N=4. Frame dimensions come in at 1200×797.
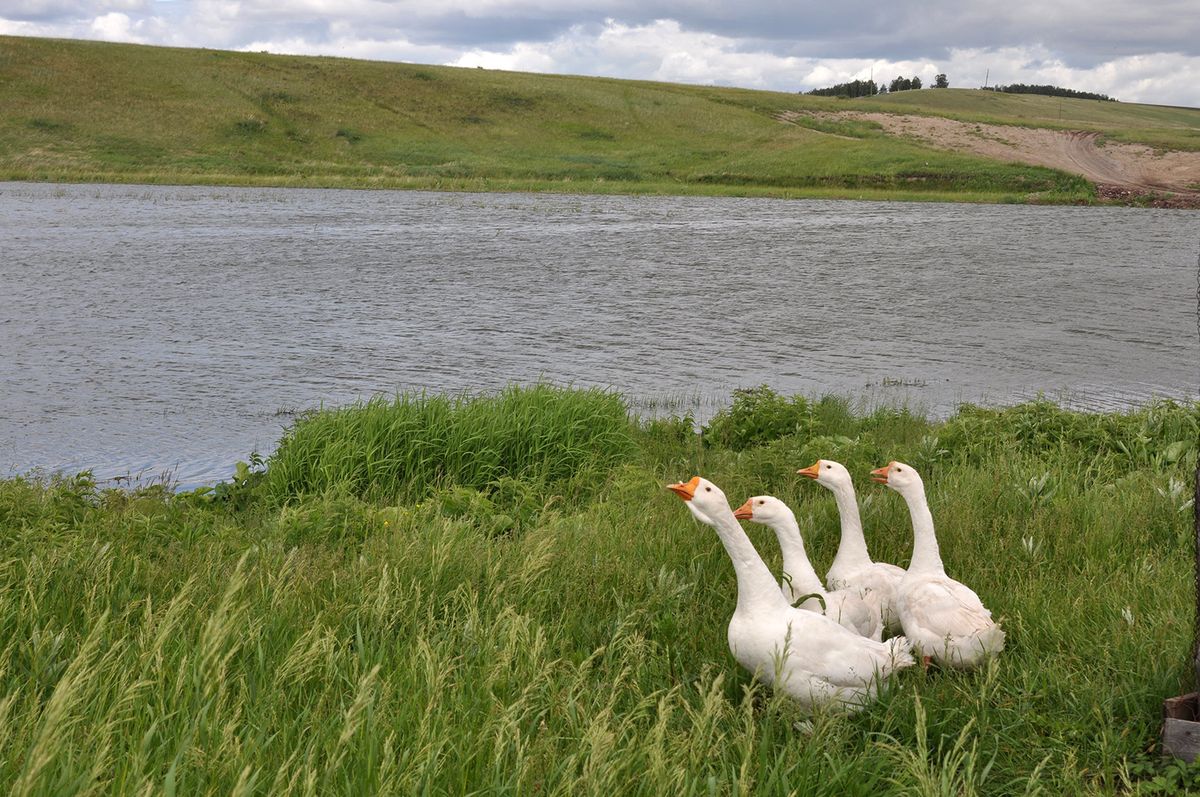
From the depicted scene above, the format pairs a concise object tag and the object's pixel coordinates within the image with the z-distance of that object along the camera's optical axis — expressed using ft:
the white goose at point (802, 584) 16.30
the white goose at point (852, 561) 17.53
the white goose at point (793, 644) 13.98
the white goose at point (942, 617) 15.08
